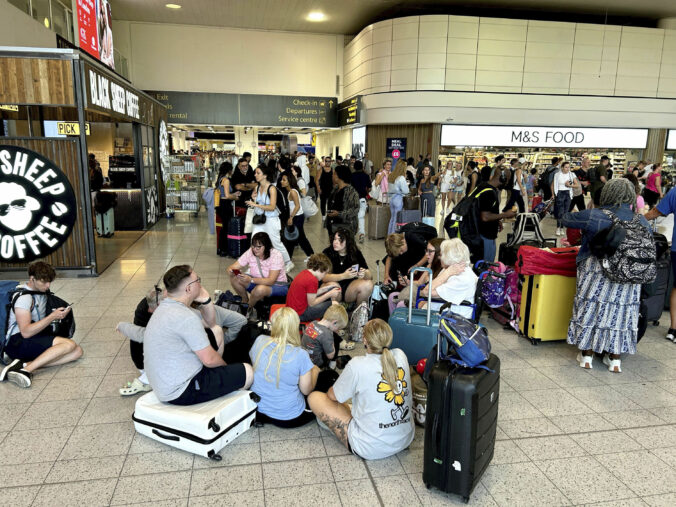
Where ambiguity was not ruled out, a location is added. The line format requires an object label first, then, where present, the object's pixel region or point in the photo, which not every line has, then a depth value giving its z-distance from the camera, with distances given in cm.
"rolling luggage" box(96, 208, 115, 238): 1112
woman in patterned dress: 441
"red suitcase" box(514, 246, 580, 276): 509
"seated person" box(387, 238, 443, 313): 502
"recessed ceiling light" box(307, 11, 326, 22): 1967
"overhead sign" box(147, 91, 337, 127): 2109
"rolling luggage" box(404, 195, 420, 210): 1177
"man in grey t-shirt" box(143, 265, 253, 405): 316
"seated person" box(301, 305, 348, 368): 416
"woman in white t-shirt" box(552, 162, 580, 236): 1277
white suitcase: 317
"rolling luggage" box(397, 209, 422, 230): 1061
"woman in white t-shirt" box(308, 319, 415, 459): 307
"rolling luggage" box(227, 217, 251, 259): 901
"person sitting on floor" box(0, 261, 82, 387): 425
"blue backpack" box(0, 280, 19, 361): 429
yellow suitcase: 517
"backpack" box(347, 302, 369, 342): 525
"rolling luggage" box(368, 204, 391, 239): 1130
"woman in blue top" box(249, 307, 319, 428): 340
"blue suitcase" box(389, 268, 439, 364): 409
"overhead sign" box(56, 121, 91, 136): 837
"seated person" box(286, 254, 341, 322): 500
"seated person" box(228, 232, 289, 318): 563
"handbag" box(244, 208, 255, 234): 807
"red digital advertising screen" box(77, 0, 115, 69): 1152
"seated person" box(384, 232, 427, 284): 573
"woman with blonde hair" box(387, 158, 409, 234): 1070
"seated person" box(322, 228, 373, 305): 561
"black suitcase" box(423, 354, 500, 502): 274
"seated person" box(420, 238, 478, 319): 457
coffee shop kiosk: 683
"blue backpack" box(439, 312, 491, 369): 281
